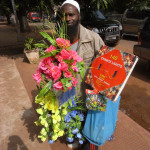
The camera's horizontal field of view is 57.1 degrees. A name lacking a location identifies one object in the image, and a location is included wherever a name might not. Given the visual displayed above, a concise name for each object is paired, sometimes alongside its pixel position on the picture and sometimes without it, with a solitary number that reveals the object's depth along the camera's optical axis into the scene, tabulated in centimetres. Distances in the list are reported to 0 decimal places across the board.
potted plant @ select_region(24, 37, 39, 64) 541
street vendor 154
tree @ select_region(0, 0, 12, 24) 838
